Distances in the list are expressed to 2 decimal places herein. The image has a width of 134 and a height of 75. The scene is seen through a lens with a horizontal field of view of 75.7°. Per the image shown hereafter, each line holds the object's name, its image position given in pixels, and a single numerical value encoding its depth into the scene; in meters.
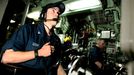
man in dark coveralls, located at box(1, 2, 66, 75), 0.65
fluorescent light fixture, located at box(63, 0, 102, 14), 1.78
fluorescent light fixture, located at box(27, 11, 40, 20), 2.13
